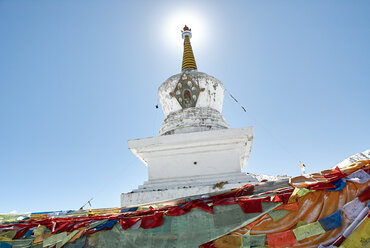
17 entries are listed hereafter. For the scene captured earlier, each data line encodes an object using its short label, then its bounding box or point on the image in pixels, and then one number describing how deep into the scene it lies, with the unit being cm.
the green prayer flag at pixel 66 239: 282
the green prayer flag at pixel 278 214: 246
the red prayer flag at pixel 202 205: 268
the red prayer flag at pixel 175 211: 272
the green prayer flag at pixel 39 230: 299
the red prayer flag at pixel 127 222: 274
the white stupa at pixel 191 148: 522
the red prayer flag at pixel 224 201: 267
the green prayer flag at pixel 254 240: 243
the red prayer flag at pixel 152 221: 272
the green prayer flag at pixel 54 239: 287
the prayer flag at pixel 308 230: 229
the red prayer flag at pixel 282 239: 234
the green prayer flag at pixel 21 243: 296
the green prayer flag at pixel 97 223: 281
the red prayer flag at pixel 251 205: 255
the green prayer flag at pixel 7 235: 299
